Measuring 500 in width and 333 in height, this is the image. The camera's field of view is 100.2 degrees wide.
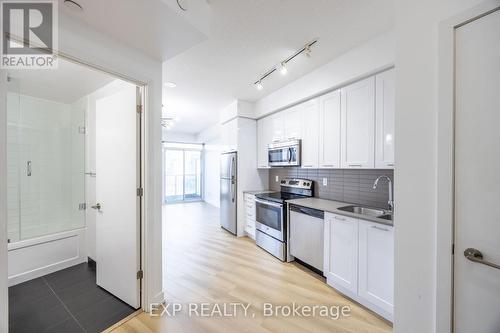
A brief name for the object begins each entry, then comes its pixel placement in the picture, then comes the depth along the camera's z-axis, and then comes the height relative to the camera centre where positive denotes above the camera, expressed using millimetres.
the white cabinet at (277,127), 3783 +709
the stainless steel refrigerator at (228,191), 4333 -580
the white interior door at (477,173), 1040 -41
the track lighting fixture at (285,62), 2277 +1296
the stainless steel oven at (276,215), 3143 -812
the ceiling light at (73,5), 1341 +1043
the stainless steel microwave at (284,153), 3380 +206
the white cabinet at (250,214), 3996 -973
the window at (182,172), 7988 -295
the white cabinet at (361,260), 1892 -970
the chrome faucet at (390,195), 2293 -329
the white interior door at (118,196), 2057 -328
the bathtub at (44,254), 2490 -1176
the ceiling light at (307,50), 2273 +1269
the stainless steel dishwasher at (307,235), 2605 -930
